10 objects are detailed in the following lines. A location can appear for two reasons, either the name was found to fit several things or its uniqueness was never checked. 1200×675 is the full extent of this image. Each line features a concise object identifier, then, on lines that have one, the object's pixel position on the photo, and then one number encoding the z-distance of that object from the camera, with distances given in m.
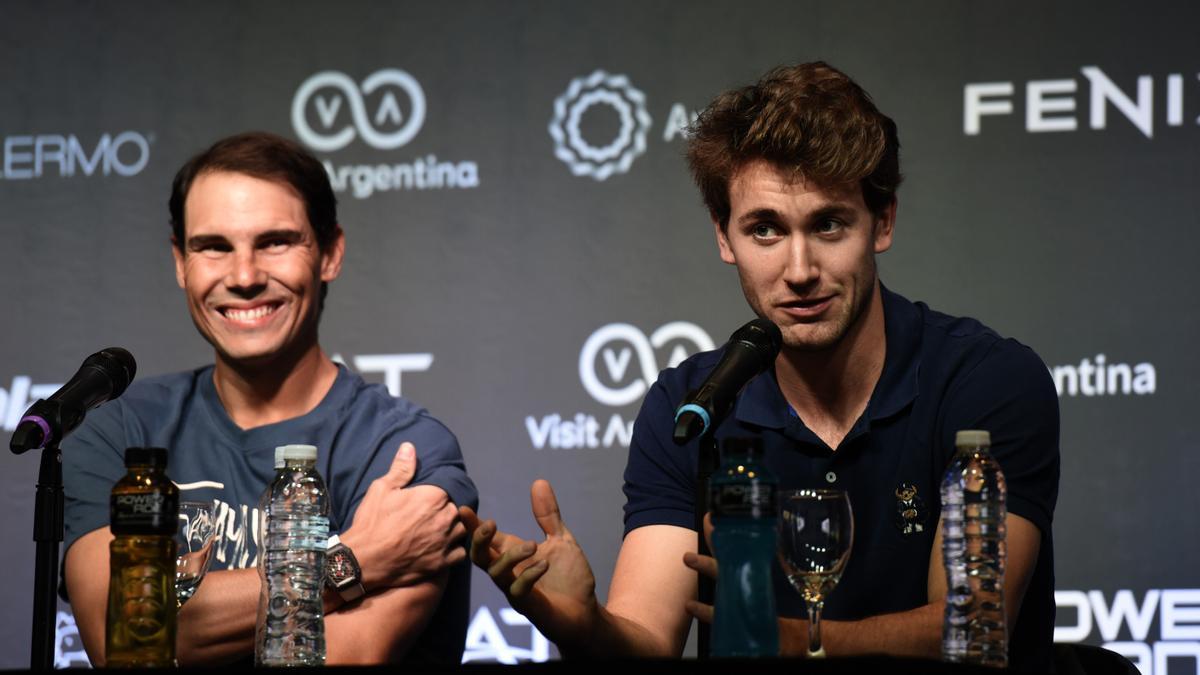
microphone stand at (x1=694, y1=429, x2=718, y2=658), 5.81
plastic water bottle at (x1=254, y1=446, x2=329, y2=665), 5.98
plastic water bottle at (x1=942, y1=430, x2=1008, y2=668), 5.84
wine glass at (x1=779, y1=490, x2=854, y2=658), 5.88
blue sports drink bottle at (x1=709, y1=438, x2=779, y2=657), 5.74
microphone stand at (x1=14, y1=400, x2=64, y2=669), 5.93
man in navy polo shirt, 6.22
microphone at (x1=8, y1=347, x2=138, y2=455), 5.98
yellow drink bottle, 5.83
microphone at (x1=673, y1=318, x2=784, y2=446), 5.76
